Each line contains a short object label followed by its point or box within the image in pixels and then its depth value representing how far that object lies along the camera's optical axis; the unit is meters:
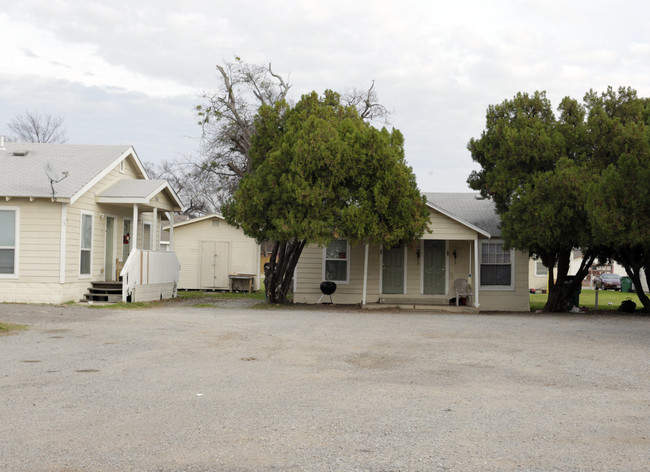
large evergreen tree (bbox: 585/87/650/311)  17.03
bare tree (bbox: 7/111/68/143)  49.34
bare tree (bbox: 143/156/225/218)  57.53
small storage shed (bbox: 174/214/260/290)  31.50
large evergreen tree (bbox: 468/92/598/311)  18.72
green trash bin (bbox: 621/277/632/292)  40.97
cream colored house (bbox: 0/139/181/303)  18.72
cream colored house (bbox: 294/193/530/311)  22.56
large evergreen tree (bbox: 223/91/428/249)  18.47
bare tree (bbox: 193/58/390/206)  32.75
